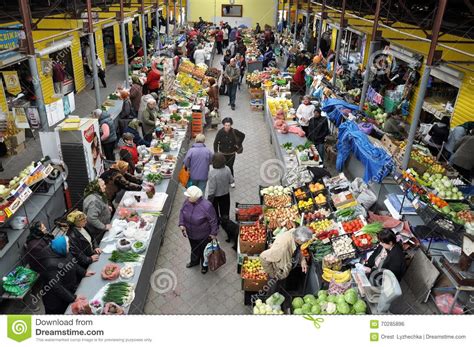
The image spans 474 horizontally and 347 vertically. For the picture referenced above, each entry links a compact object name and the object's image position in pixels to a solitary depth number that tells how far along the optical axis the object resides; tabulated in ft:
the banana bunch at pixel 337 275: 18.12
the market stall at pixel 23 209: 20.45
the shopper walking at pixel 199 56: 63.64
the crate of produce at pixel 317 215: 23.22
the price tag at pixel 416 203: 20.77
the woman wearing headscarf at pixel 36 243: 17.98
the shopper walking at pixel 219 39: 87.51
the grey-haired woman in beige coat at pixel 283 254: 18.97
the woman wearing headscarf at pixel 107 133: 31.22
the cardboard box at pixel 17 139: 36.54
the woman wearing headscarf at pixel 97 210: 21.27
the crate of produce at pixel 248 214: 26.03
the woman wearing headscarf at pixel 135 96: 38.59
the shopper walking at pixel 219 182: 24.62
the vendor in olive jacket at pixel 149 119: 34.58
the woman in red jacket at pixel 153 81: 43.98
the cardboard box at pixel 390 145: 27.35
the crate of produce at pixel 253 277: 20.62
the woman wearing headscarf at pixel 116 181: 24.36
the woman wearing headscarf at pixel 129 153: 27.20
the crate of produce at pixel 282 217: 23.21
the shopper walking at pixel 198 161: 26.71
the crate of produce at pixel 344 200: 23.21
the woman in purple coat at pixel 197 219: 21.26
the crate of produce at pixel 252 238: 22.71
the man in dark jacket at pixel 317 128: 33.78
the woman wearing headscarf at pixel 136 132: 32.04
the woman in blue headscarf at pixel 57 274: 17.15
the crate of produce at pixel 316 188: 25.38
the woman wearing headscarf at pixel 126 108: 36.14
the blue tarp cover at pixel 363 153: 25.09
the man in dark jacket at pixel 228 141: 30.27
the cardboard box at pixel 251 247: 22.67
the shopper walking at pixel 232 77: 50.70
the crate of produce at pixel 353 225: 21.07
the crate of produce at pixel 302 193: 25.72
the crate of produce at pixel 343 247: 19.40
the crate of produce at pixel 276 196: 25.80
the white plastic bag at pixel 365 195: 23.86
